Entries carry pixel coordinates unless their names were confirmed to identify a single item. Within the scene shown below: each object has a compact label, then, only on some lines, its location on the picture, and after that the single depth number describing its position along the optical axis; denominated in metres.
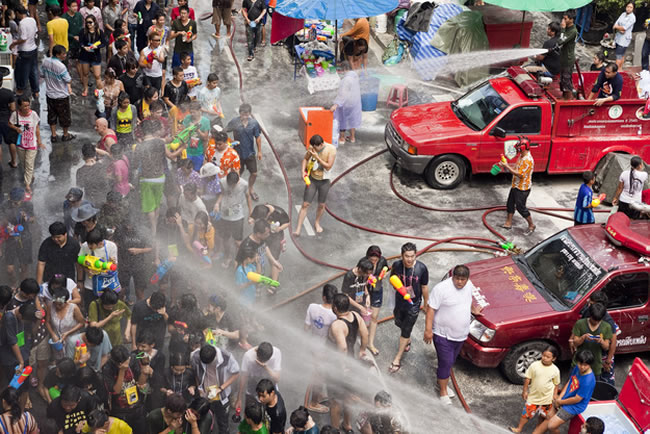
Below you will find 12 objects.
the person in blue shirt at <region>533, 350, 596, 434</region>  8.17
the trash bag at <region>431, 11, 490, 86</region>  17.86
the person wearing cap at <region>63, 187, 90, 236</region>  9.97
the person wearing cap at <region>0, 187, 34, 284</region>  10.13
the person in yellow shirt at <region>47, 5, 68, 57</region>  15.05
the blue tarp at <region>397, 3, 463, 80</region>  18.11
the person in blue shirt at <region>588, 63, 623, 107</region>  13.65
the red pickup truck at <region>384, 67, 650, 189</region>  13.63
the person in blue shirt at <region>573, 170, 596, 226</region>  11.46
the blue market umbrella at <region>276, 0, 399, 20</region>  14.61
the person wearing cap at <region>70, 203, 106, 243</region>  9.81
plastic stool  16.78
